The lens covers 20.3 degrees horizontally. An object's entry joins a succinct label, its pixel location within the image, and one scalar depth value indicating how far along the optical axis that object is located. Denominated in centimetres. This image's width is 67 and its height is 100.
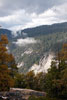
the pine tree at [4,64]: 2661
